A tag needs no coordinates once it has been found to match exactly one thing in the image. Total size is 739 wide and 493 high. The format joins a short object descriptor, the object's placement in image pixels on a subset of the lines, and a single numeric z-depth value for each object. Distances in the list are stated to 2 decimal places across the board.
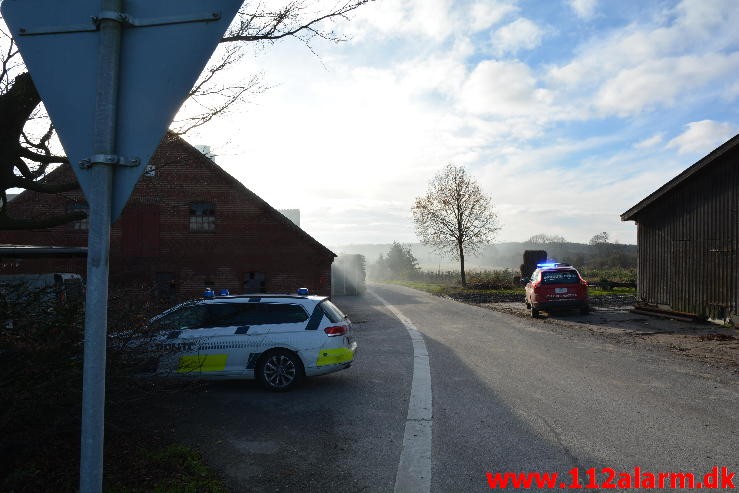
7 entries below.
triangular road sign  2.03
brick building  21.81
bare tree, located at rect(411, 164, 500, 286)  45.00
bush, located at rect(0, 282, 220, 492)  3.66
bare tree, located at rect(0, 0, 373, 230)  6.26
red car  18.34
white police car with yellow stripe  7.71
